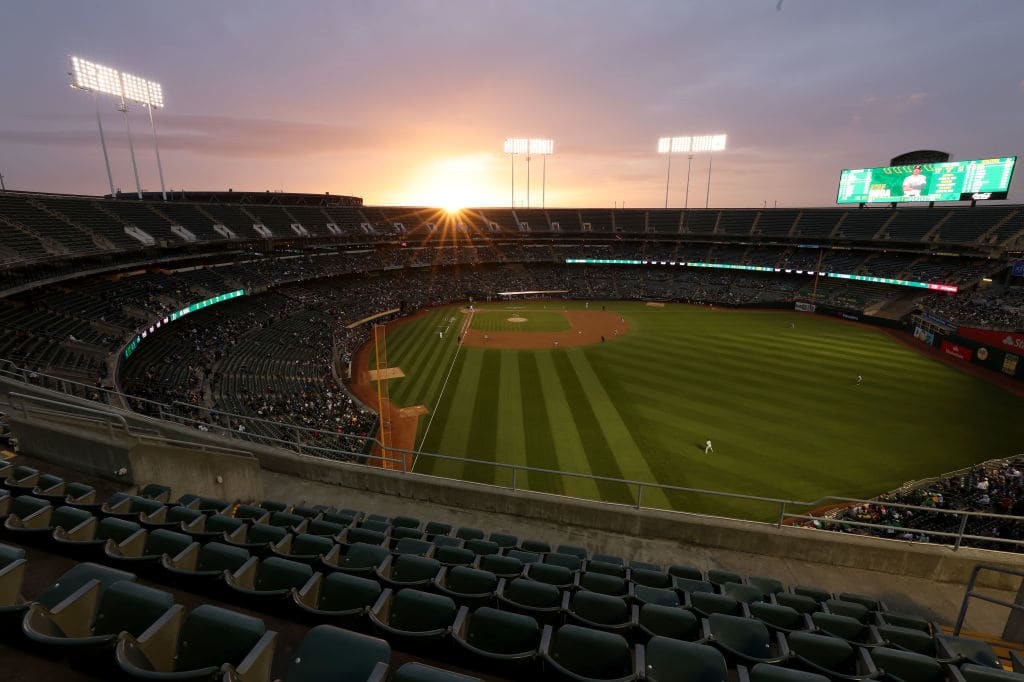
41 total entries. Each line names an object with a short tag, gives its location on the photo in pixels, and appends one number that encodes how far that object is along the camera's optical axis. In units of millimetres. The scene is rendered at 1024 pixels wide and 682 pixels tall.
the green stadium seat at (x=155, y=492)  8391
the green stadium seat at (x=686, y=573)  8070
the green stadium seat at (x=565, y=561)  7609
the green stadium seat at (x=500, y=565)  6855
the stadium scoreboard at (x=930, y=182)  52438
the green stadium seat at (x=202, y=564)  5062
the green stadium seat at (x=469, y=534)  9195
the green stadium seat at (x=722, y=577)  8000
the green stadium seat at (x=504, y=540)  8922
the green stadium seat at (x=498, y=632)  4535
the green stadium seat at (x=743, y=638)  4945
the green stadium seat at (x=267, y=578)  4938
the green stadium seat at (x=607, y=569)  7512
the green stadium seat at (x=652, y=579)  7324
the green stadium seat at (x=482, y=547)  8000
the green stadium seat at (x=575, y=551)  8594
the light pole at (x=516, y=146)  85000
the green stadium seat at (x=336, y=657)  3305
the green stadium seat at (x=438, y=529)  9477
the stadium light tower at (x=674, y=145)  79375
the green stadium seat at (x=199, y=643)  3367
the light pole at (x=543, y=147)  85000
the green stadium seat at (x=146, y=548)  5223
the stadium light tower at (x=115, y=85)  37875
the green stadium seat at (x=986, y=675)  4098
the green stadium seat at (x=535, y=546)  8773
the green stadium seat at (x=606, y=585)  6540
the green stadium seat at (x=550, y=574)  6754
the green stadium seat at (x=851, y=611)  6680
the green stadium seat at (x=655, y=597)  6236
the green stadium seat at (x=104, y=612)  3676
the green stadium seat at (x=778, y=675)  3838
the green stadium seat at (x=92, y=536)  5445
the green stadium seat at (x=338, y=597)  4723
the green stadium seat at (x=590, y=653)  4273
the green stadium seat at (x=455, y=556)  7094
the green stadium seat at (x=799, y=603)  6820
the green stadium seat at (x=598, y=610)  5425
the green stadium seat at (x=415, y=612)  4717
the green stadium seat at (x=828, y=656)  4727
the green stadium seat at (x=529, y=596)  5496
